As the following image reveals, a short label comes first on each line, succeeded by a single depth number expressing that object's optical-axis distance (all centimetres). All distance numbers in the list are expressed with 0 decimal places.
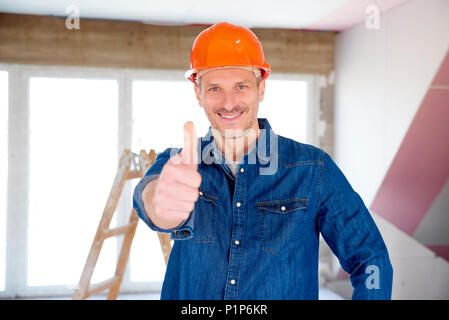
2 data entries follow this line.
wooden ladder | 270
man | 97
